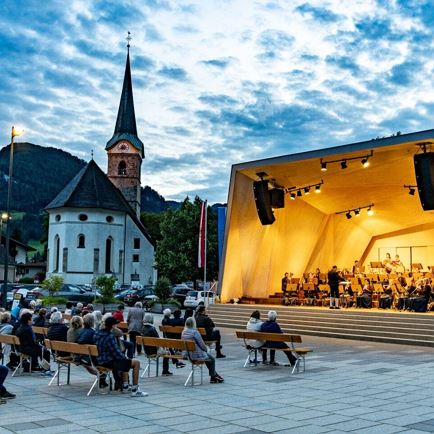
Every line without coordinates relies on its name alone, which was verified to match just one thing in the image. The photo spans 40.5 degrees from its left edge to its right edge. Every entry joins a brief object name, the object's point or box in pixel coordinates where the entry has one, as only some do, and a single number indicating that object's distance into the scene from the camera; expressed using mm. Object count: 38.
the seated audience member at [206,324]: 11977
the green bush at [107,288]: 26703
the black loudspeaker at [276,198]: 20734
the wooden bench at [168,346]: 9109
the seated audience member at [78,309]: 13492
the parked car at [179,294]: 32166
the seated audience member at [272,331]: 10781
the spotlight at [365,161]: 17547
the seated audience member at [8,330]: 10547
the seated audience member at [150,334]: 10266
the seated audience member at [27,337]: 9578
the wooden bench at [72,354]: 8273
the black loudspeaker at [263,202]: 19969
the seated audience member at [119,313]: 13307
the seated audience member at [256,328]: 11016
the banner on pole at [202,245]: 22094
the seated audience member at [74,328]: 9516
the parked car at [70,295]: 29275
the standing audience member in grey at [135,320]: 12156
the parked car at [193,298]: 29016
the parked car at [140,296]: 31003
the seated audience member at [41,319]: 12045
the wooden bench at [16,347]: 9688
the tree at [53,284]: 28078
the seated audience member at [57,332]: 9938
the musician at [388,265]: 22305
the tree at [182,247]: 41906
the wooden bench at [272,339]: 10258
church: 51875
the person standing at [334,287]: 19266
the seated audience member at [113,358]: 8195
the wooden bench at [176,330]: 11750
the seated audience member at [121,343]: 8770
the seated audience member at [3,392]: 7429
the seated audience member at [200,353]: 9266
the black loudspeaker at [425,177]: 15789
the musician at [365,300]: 19812
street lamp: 21159
